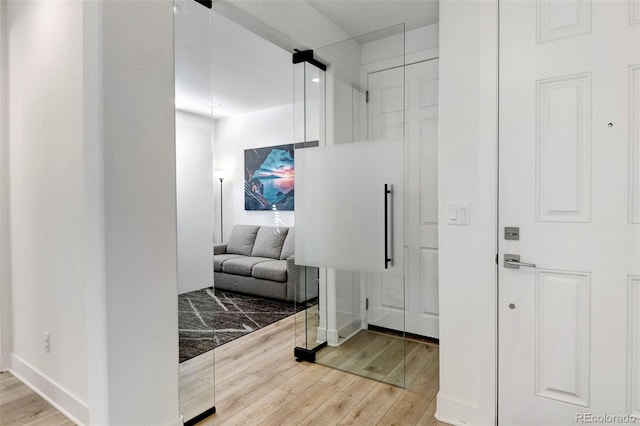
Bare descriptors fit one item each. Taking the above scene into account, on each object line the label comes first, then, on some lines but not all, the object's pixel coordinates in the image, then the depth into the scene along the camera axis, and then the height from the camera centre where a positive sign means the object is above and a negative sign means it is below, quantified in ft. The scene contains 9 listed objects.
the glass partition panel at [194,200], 6.37 +0.16
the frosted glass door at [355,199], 7.70 +0.20
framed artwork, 17.63 +1.53
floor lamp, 19.94 +1.86
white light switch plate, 6.18 -0.11
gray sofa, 14.71 -2.40
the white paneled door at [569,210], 5.05 -0.05
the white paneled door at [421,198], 9.87 +0.26
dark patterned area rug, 6.63 -3.82
